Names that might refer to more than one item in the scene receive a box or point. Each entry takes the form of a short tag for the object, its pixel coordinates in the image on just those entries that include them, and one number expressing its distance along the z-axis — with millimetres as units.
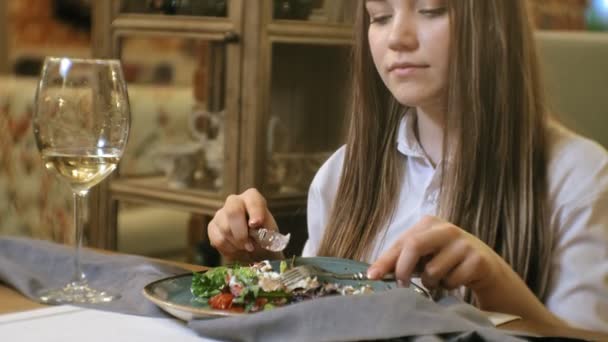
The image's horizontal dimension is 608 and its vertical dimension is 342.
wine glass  1381
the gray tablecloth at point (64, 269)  1376
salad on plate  1244
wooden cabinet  2300
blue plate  1222
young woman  1643
